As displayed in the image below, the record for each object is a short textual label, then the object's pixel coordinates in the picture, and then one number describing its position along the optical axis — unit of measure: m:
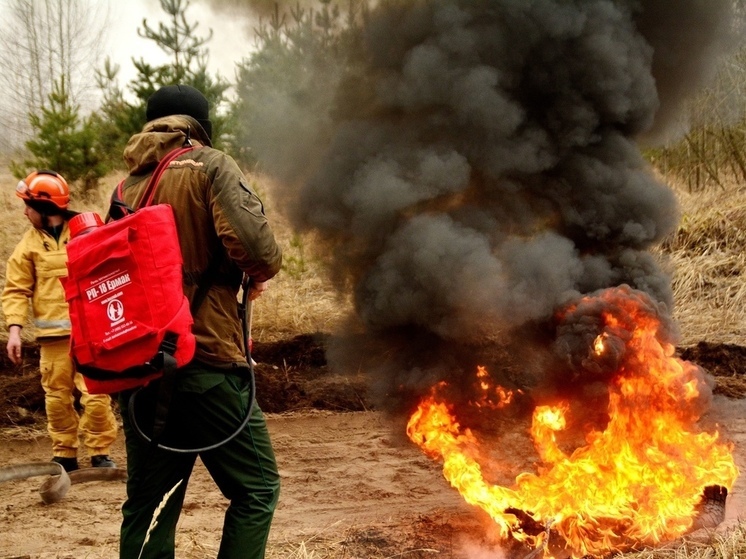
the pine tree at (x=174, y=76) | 9.41
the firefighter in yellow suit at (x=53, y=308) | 5.16
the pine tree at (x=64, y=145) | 10.31
